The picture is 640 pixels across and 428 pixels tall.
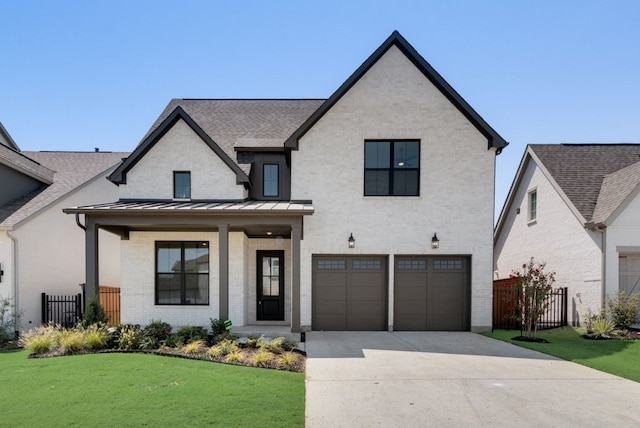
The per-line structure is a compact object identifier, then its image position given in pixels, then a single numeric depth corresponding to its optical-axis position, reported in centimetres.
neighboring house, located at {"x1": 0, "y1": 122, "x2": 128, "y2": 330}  1241
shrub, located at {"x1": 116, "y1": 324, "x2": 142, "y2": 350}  896
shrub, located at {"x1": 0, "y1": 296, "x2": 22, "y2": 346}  1157
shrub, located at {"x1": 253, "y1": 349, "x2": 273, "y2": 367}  778
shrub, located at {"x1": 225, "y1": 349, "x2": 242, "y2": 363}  801
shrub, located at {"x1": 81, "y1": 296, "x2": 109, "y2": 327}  1016
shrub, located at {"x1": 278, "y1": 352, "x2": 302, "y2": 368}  778
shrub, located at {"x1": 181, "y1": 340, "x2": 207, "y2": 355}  863
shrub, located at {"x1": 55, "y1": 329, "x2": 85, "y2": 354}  878
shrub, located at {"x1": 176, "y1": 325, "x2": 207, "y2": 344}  955
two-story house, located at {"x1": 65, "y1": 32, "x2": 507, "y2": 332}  1221
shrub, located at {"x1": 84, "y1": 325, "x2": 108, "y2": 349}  895
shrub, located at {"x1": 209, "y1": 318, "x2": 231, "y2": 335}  1034
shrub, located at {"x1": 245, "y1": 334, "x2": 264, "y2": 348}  908
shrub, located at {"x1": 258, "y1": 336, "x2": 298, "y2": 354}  876
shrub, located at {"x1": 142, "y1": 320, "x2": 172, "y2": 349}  909
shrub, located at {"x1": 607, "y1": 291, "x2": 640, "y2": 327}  1166
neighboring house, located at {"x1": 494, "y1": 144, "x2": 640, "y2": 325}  1238
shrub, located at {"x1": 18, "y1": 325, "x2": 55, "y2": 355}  889
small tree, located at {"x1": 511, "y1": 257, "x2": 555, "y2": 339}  1078
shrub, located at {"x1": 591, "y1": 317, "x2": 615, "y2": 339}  1112
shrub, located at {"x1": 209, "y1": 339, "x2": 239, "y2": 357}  834
